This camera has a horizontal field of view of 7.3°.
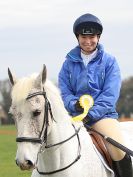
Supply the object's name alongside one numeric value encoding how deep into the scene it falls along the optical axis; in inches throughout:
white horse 418.1
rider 524.4
